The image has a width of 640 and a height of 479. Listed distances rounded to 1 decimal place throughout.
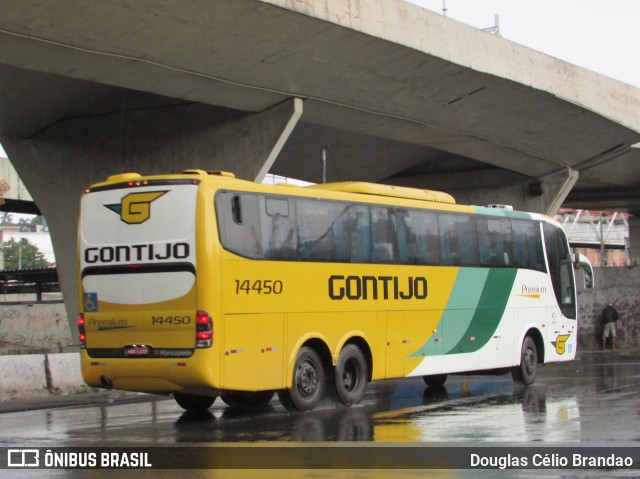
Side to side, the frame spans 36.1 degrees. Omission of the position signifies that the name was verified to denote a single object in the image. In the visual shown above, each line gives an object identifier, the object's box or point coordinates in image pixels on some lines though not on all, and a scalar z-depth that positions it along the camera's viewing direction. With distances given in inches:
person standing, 1449.3
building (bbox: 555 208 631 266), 3627.0
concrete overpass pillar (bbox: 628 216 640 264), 2150.6
